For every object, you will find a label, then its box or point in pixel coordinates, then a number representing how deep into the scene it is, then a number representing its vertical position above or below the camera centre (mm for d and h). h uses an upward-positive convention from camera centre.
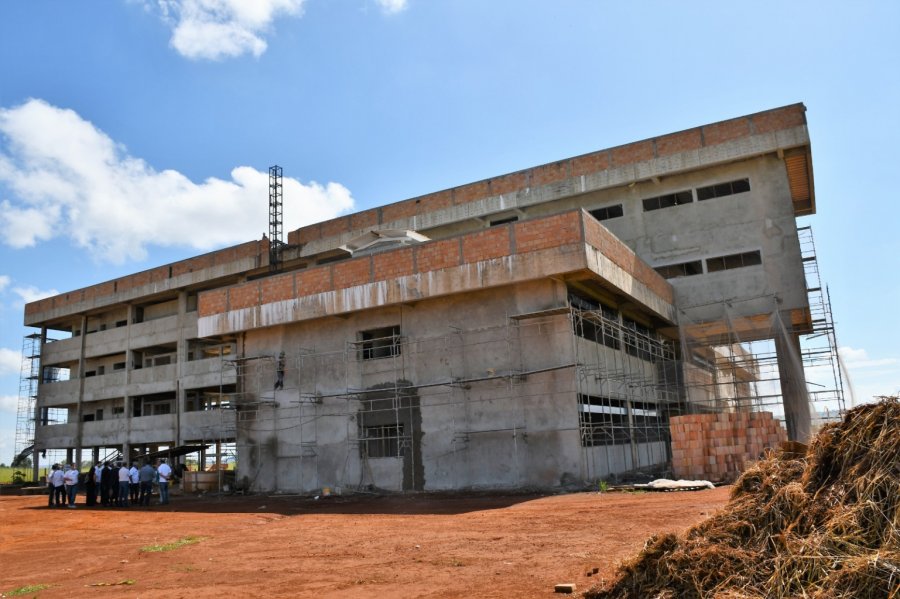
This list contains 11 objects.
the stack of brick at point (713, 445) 18172 -473
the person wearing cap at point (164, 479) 21719 -674
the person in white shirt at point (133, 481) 22203 -711
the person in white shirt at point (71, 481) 22422 -595
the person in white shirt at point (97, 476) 23419 -522
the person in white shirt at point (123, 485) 22000 -802
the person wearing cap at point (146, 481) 21984 -707
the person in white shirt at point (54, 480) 22781 -536
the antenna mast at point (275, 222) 35562 +11982
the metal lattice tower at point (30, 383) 43562 +5196
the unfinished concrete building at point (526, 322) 18875 +3853
